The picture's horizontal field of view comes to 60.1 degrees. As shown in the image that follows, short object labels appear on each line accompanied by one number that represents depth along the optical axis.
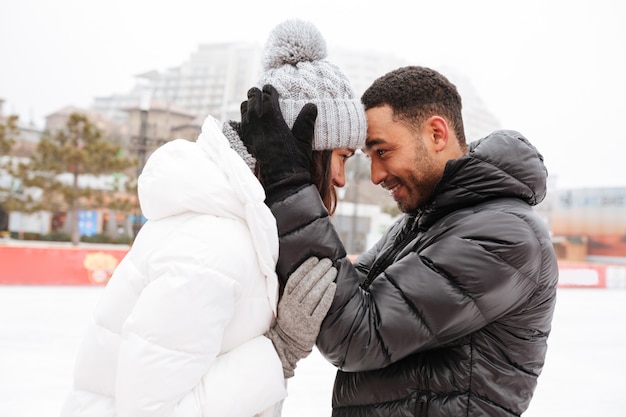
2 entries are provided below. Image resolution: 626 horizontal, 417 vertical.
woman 0.94
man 1.14
